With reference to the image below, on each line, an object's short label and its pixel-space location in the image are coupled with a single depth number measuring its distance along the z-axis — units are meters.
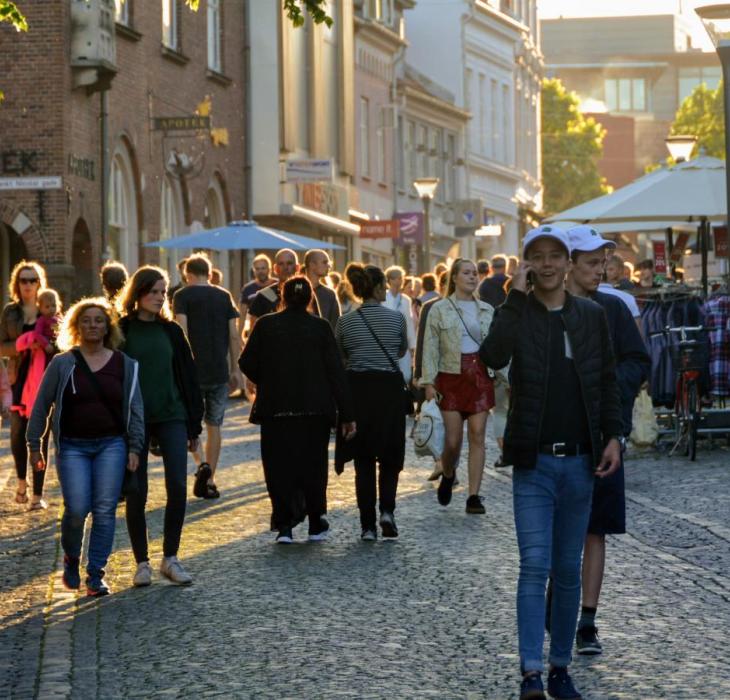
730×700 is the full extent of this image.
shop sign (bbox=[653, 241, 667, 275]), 35.50
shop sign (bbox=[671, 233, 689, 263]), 34.34
